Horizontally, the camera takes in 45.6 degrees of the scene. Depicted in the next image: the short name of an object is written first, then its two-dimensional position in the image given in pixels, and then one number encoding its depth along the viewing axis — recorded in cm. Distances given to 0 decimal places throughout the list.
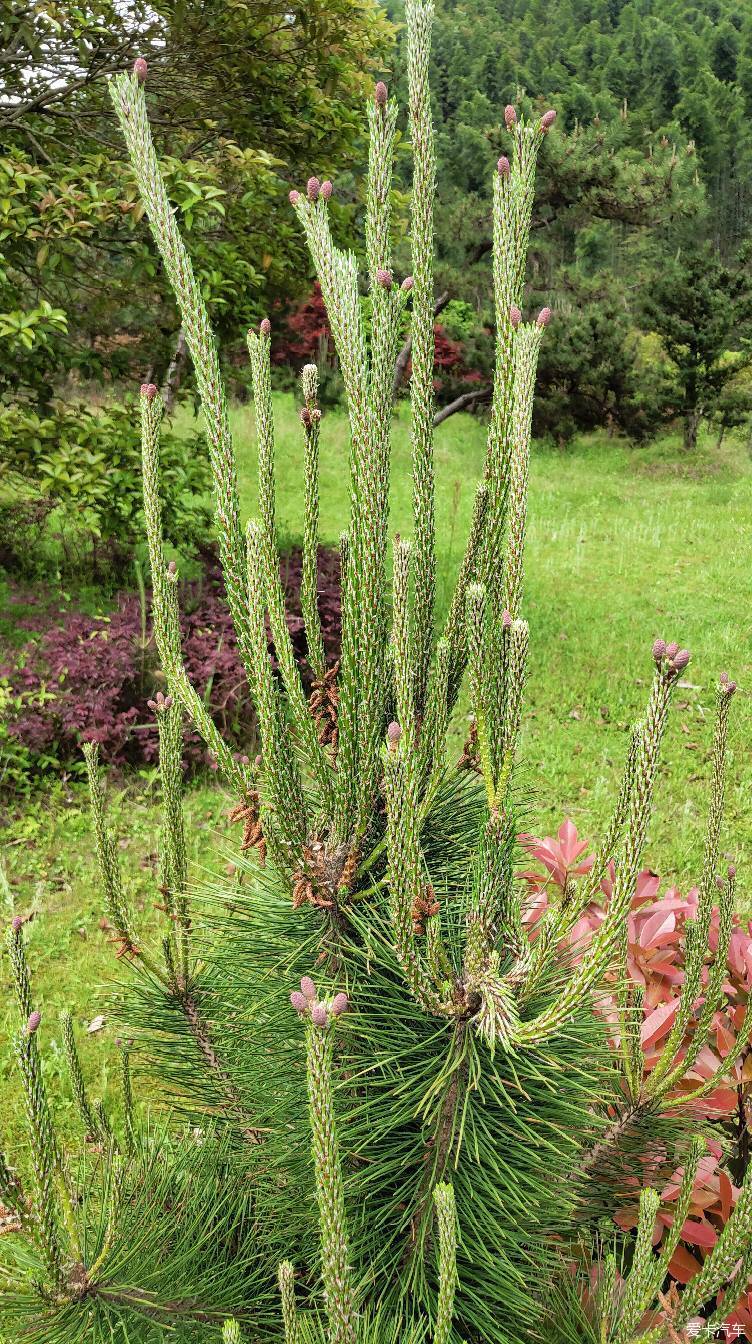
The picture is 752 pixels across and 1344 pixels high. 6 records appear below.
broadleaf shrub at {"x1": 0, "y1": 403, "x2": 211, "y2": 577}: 607
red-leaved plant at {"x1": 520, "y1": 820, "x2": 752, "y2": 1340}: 157
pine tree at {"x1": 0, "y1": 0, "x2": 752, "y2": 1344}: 103
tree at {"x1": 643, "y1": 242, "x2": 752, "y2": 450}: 1752
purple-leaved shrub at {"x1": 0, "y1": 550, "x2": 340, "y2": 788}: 595
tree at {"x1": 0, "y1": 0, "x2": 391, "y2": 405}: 567
